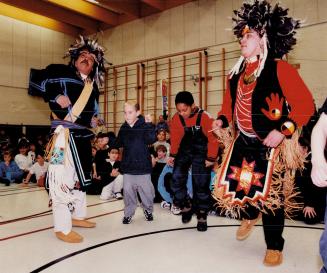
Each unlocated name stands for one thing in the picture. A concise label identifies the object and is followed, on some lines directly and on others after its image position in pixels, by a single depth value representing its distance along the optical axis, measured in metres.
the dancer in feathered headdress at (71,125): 2.70
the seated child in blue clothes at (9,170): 7.04
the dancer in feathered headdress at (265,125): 2.08
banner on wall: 8.16
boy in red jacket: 3.24
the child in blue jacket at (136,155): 3.49
